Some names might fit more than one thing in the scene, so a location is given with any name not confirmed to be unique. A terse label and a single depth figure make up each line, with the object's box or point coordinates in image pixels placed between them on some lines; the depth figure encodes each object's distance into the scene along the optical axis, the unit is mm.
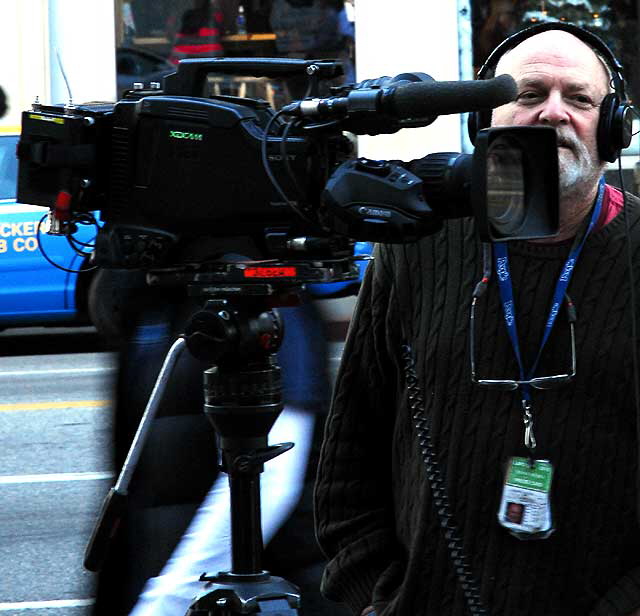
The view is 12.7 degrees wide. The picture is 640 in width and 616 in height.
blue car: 19780
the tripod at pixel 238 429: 4842
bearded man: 4335
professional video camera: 4320
